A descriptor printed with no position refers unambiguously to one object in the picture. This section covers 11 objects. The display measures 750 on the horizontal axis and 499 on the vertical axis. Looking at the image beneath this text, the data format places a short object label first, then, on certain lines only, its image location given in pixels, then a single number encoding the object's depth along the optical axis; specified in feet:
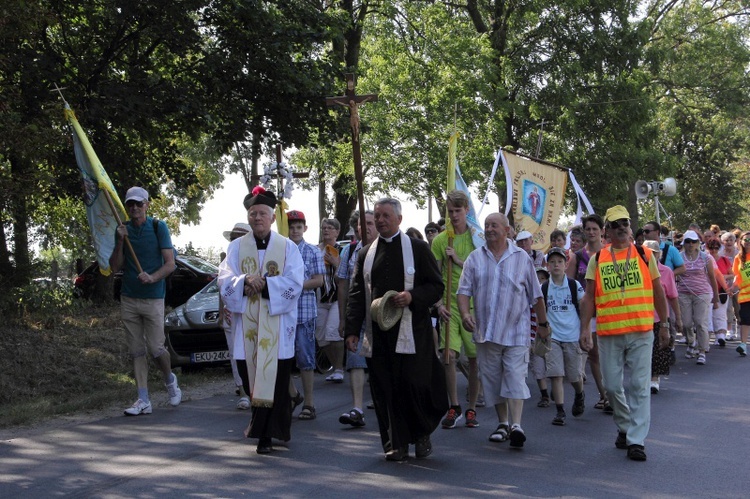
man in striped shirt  25.93
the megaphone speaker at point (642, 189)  73.20
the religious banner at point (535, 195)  52.95
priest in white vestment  25.71
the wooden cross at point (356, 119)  28.66
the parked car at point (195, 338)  41.50
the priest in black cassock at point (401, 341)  24.32
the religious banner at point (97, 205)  34.14
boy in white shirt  31.48
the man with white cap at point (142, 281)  31.81
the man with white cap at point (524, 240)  39.78
